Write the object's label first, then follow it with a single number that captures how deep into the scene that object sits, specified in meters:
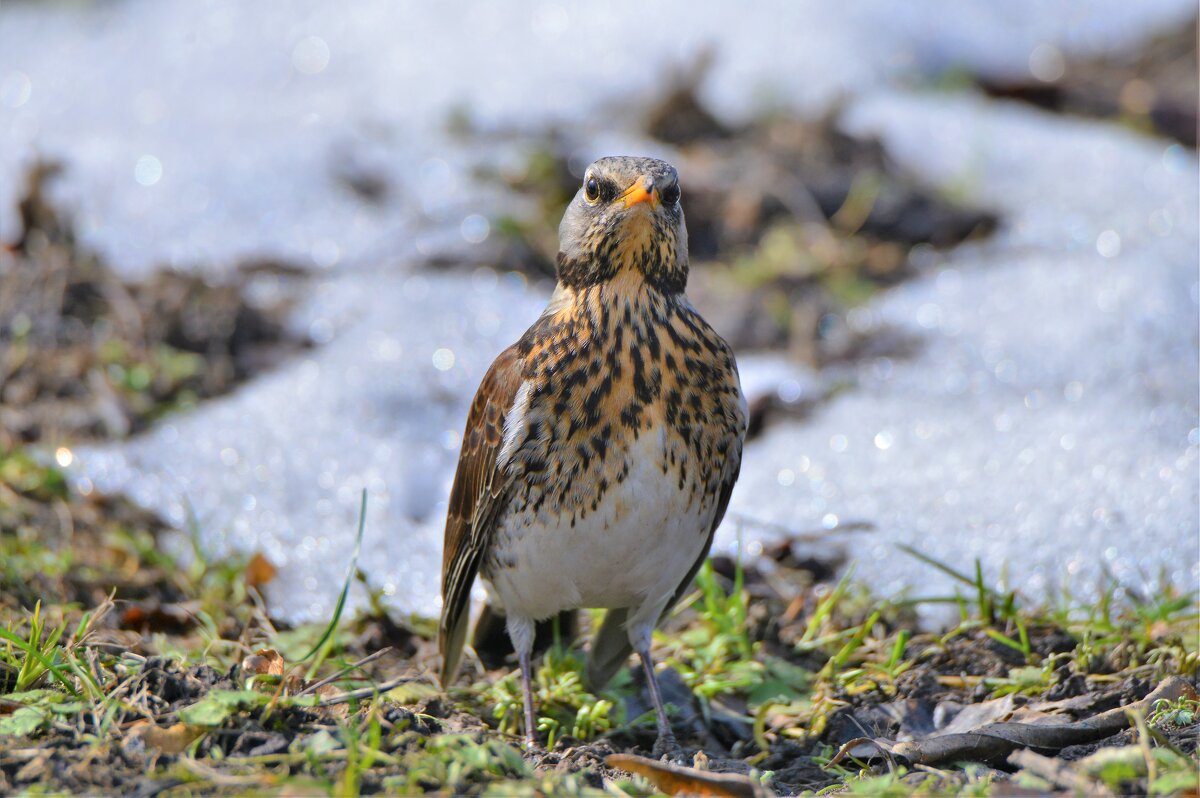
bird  7.82
